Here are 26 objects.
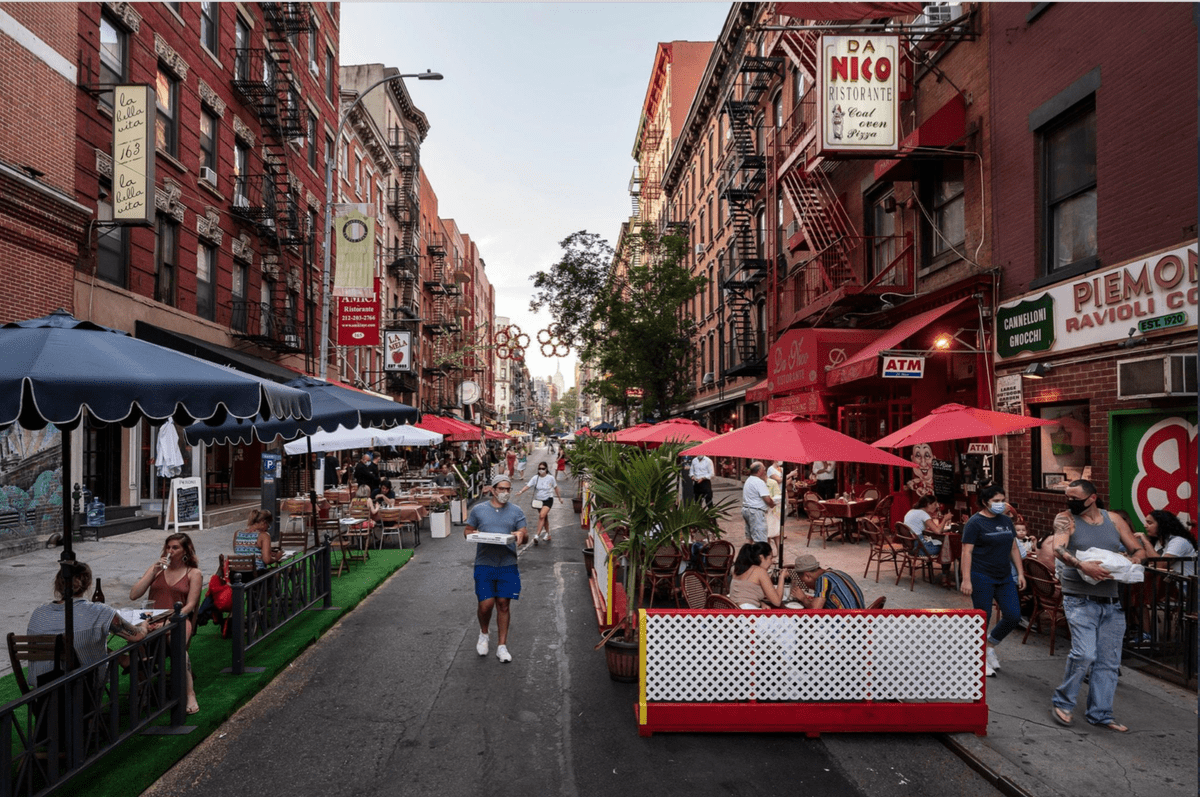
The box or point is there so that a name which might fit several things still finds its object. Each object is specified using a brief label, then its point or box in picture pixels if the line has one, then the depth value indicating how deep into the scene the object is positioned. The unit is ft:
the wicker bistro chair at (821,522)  50.60
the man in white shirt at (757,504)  42.37
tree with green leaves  98.37
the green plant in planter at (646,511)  23.79
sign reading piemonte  26.66
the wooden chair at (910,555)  35.02
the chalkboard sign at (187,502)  52.39
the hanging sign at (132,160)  47.37
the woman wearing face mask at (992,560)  22.21
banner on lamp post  64.85
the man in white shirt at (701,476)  60.59
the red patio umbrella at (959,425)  30.83
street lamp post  60.54
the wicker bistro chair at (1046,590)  24.91
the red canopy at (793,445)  26.45
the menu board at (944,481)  44.21
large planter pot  22.58
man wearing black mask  18.69
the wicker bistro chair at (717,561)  32.22
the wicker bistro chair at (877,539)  37.16
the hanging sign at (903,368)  41.88
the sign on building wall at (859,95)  40.32
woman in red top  20.90
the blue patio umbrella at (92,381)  13.97
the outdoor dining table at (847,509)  50.26
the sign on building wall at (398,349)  104.94
